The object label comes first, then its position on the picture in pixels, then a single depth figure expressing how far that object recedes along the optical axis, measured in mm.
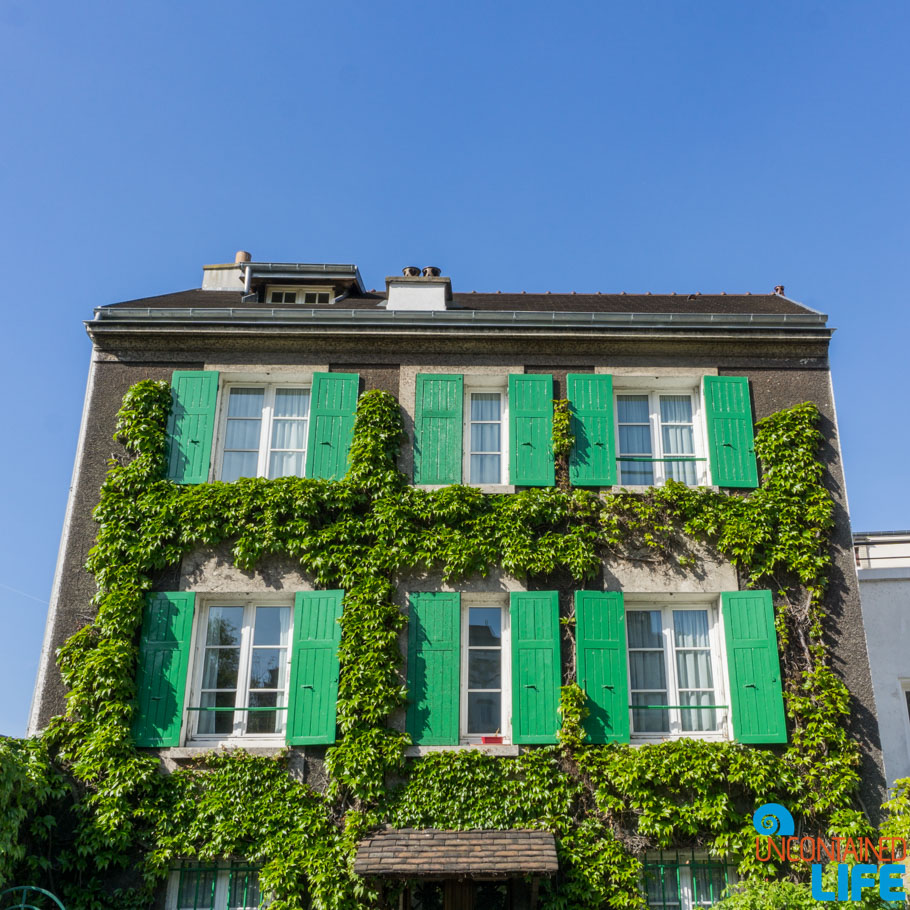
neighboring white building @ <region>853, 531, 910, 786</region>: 12094
